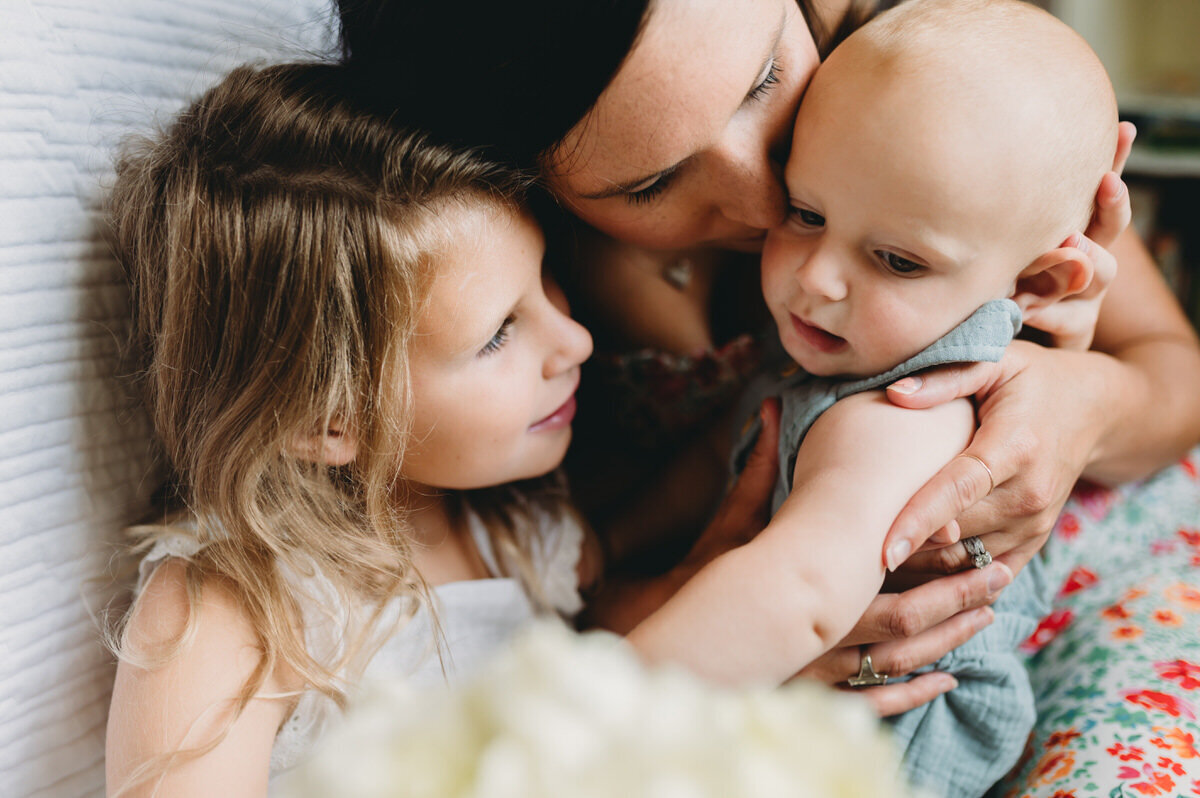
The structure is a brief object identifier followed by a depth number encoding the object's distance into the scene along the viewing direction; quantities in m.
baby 0.67
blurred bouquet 0.30
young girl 0.75
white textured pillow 0.74
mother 0.69
